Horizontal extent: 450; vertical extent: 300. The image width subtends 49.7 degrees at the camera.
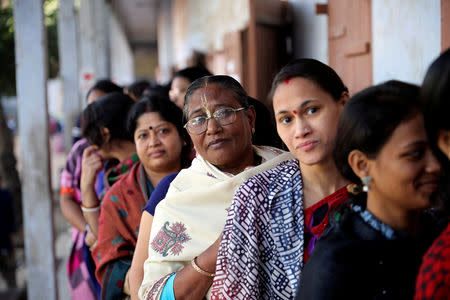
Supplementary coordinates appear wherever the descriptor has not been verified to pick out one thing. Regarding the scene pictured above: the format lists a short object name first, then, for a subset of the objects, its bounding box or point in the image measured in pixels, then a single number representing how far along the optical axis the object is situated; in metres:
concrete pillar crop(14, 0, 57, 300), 3.98
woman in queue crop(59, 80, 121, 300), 2.90
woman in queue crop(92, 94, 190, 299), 2.37
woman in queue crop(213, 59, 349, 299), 1.52
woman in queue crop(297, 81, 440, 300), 1.21
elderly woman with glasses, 1.78
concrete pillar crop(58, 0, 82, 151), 6.82
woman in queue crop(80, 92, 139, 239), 2.98
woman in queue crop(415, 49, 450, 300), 1.07
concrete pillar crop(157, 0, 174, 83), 17.16
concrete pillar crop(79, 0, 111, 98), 7.65
